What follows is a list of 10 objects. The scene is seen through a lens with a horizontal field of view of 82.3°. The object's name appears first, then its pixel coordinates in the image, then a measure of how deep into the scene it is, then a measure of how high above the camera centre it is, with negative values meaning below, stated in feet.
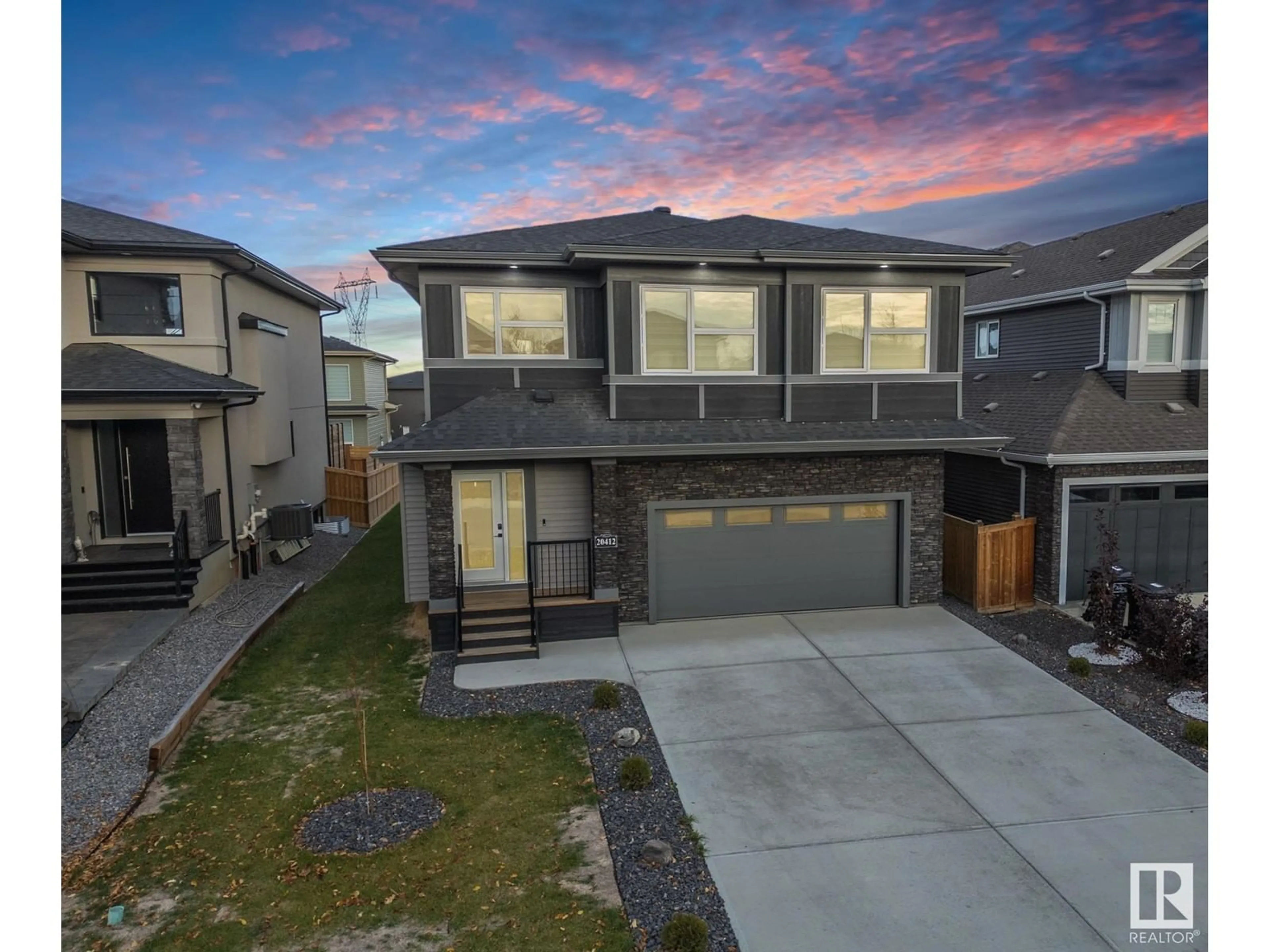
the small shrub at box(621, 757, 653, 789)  23.02 -10.63
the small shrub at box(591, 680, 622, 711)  29.17 -10.31
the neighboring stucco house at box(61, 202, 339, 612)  40.60 +2.48
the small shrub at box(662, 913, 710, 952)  16.16 -11.09
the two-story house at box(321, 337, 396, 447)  91.56 +7.32
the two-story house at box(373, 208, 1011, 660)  38.06 +1.16
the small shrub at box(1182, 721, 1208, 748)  25.53 -10.71
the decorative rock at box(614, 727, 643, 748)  26.05 -10.69
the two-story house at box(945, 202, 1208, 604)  41.39 +1.74
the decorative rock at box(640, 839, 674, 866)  19.42 -11.10
